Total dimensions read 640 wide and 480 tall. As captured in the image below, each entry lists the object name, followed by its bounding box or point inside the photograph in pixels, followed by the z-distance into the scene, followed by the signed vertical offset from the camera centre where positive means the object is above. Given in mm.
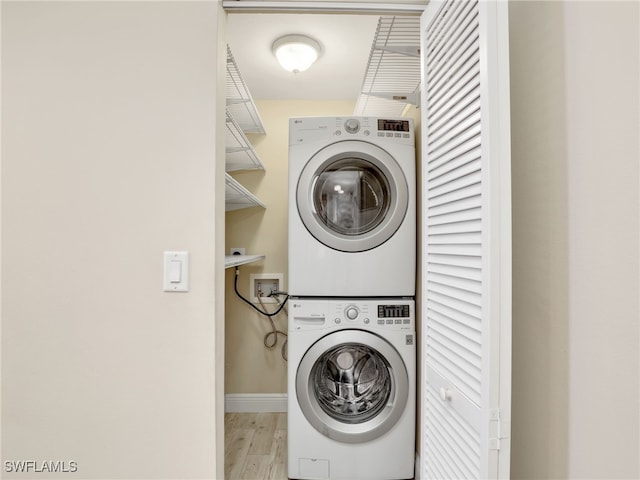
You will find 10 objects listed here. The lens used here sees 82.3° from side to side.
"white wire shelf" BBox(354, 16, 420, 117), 1437 +834
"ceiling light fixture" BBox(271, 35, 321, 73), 1867 +1003
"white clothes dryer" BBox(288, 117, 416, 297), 1726 +129
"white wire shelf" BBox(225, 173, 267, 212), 1654 +264
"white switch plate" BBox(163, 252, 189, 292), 1137 -87
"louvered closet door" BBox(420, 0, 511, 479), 768 +2
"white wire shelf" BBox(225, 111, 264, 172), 1739 +532
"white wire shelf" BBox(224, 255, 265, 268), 1582 -83
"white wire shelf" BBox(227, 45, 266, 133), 1609 +762
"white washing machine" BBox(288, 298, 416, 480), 1695 -718
